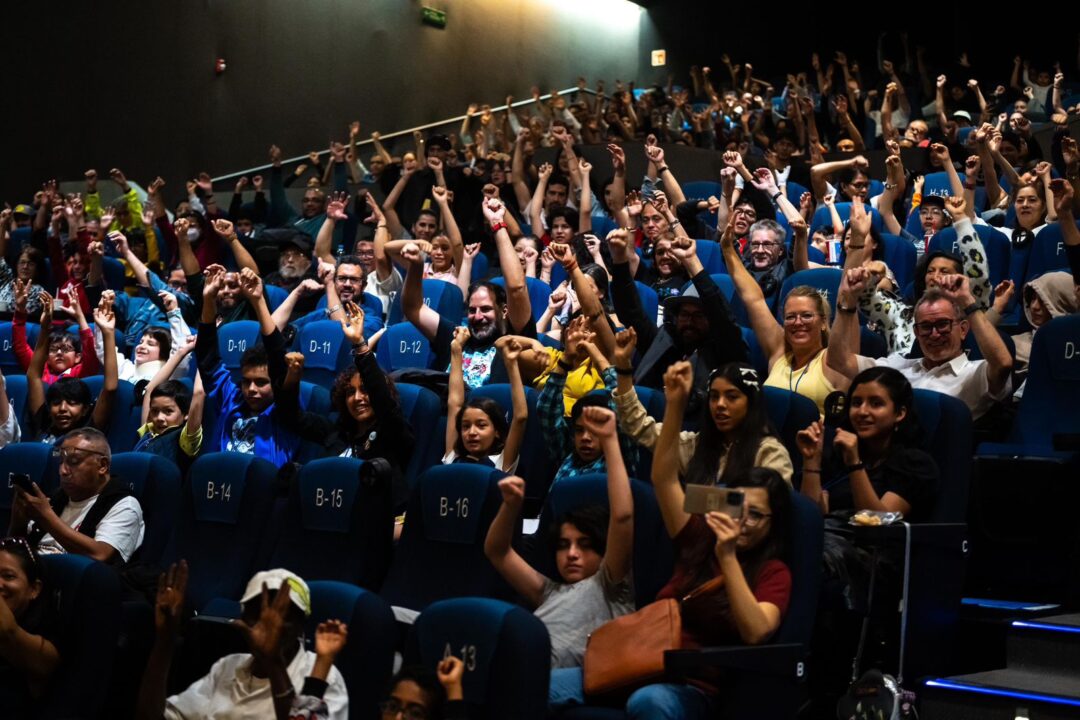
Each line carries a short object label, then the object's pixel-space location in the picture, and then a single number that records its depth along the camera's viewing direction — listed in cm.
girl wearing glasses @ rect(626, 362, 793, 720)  280
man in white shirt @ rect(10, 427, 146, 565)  389
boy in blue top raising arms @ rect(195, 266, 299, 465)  477
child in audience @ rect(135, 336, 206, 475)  486
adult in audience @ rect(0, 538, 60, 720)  318
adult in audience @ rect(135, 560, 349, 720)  290
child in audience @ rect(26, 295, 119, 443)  509
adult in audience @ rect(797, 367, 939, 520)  332
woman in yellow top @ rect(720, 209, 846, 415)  411
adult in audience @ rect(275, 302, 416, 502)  438
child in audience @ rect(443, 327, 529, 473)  409
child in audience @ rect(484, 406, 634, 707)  315
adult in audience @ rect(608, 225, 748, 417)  428
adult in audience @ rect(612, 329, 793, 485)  336
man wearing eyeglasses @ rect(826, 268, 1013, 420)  402
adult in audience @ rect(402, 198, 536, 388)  513
